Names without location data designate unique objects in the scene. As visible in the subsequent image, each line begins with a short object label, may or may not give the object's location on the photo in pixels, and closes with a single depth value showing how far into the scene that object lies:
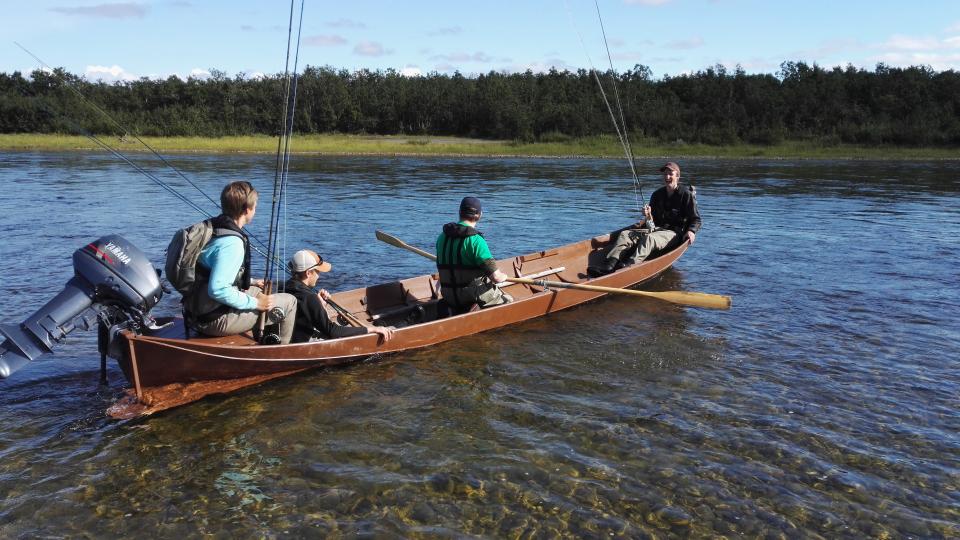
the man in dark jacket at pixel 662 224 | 12.57
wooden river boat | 6.73
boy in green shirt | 8.88
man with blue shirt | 6.26
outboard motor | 6.27
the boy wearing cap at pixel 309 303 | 7.78
